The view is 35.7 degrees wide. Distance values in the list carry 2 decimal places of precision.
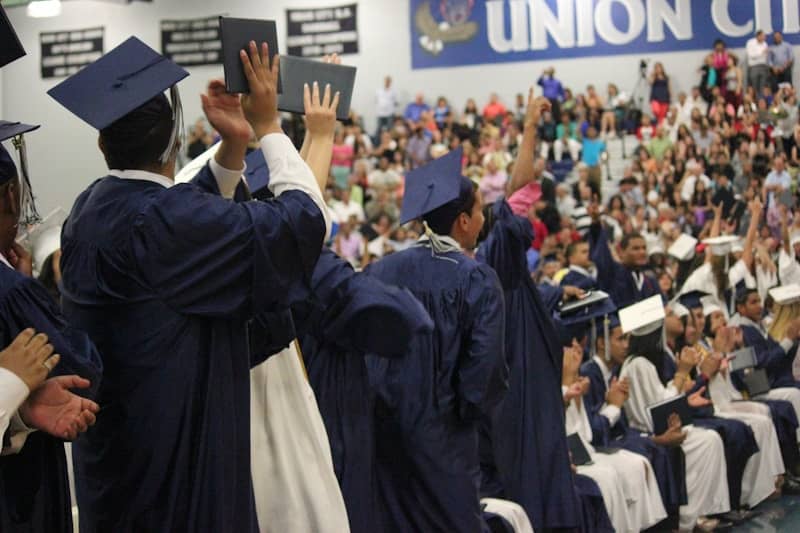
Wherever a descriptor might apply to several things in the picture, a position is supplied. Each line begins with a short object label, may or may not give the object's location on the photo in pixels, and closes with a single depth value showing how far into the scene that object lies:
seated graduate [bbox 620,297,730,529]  8.68
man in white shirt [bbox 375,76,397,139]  28.25
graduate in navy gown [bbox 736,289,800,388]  10.89
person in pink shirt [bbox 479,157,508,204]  22.80
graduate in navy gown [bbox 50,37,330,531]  2.99
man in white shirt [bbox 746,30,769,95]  25.11
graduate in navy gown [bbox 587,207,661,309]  9.67
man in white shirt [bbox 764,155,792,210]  21.88
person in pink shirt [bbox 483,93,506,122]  26.92
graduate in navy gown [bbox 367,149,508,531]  5.05
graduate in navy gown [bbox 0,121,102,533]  2.89
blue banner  26.17
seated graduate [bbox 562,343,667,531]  7.37
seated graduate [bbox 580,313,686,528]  8.11
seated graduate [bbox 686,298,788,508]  9.49
